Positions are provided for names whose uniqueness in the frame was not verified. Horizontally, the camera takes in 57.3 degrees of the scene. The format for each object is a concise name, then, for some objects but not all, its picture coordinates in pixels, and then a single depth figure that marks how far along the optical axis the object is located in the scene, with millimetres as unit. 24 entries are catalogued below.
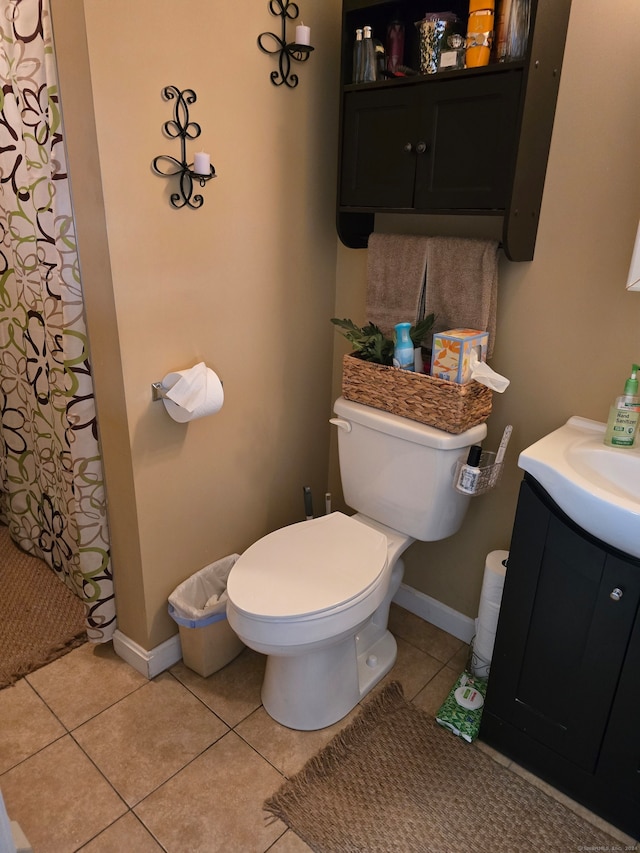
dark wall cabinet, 1345
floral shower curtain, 1450
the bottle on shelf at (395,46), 1541
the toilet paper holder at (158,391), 1566
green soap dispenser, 1371
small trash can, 1740
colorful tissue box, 1518
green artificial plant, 1668
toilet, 1467
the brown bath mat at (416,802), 1395
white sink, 1157
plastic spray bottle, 1629
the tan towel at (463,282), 1566
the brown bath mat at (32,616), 1869
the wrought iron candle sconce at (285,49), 1580
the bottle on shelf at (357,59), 1566
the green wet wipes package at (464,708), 1653
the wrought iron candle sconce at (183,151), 1417
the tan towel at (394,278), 1689
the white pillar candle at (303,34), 1550
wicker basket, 1549
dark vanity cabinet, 1285
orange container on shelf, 1333
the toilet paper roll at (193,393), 1540
